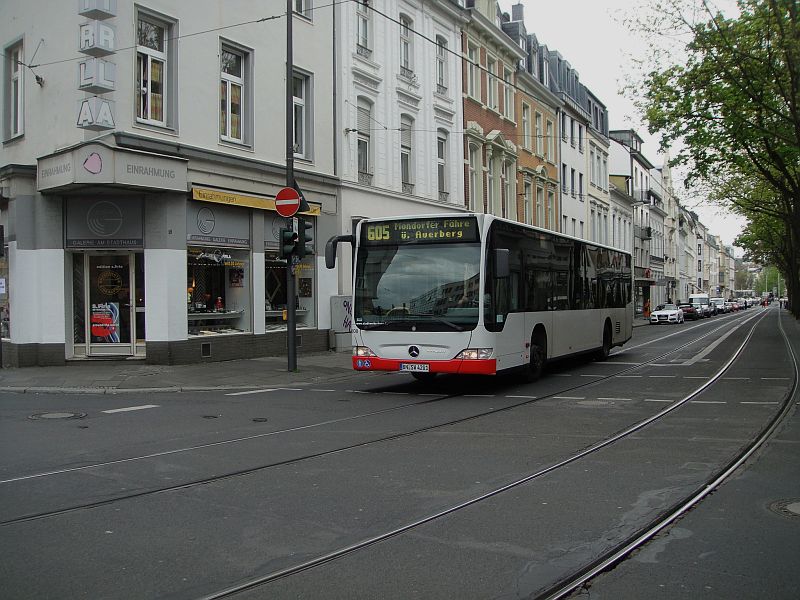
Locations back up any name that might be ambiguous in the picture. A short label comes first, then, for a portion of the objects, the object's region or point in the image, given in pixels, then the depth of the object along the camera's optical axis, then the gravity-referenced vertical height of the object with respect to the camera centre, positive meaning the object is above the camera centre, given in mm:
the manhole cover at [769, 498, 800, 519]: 5812 -1643
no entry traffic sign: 16594 +2114
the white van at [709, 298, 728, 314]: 86862 -763
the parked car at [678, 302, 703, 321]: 62125 -1095
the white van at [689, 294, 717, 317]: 68362 -325
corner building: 16347 +2642
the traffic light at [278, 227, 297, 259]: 16734 +1258
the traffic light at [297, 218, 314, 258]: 16703 +1365
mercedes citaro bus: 12758 +67
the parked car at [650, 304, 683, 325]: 52812 -1269
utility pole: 16797 +1738
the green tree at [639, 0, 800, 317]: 19719 +5944
